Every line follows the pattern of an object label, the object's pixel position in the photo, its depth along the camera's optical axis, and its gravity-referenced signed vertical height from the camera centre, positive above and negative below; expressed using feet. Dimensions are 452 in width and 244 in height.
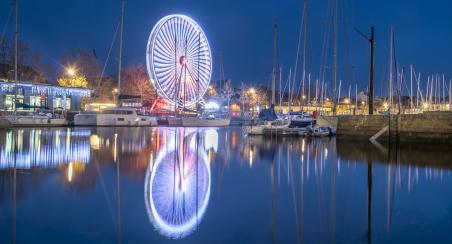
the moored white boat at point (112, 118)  163.43 +0.53
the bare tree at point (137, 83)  285.64 +24.62
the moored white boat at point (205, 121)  186.91 -0.33
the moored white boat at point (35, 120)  145.79 -0.57
